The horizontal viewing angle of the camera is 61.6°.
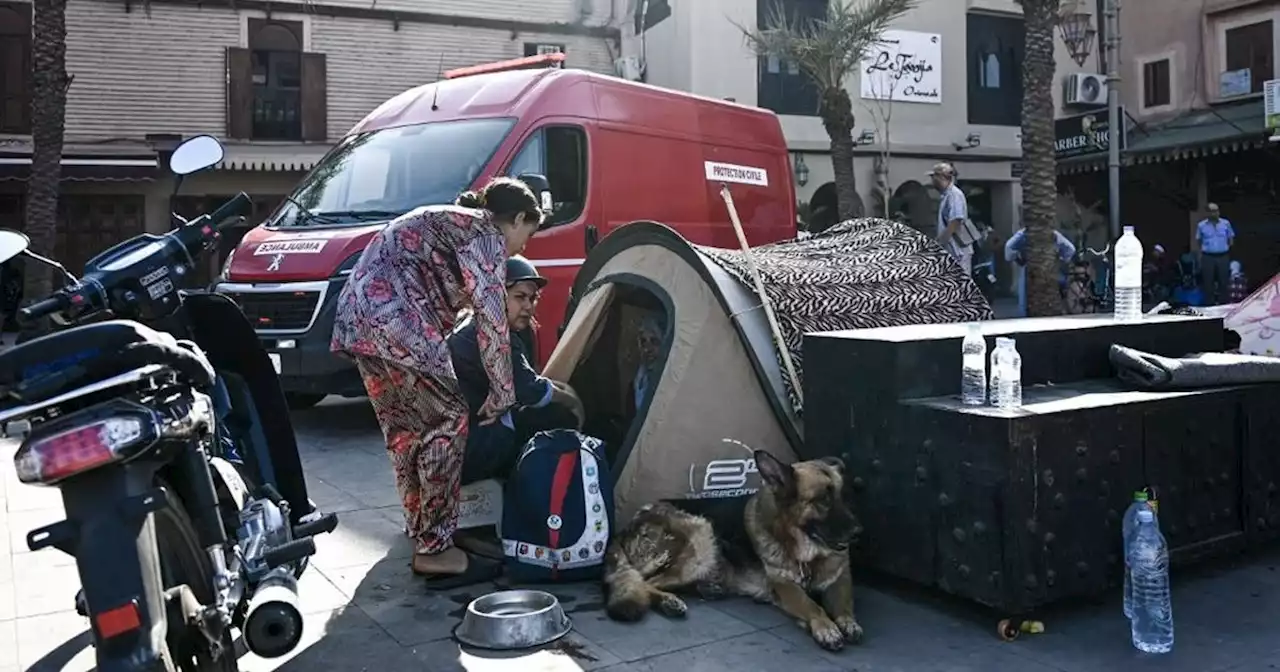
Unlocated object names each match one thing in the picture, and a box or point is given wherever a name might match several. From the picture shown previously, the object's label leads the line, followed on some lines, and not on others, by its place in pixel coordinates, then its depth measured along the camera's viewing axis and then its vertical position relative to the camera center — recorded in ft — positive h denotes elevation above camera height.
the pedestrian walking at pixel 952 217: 39.24 +4.43
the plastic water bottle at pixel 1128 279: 16.67 +0.90
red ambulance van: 24.61 +4.31
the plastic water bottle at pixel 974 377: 12.97 -0.48
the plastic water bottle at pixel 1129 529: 12.52 -2.28
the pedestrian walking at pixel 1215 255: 59.82 +4.60
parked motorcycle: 7.89 -0.95
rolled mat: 13.78 -0.45
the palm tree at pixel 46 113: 46.57 +10.12
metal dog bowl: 12.42 -3.36
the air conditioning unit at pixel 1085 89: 77.97 +18.16
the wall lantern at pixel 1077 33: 68.69 +19.77
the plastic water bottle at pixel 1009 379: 12.57 -0.49
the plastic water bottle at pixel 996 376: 12.65 -0.45
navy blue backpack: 14.62 -2.39
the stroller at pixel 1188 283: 63.36 +3.24
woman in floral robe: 14.21 +0.10
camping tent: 16.57 +0.08
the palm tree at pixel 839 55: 64.75 +17.39
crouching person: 15.92 -0.92
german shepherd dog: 13.01 -2.78
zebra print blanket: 17.52 +1.01
